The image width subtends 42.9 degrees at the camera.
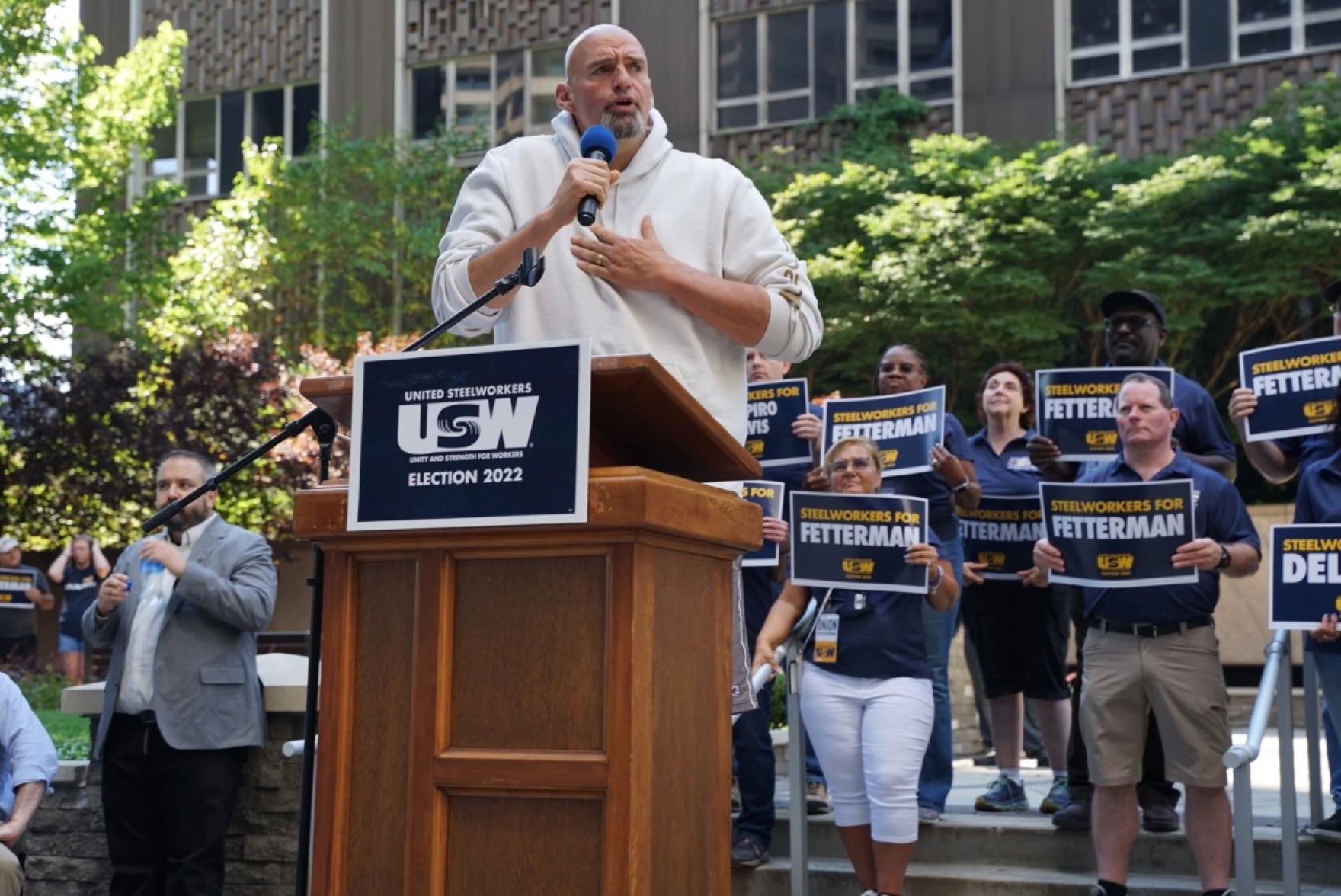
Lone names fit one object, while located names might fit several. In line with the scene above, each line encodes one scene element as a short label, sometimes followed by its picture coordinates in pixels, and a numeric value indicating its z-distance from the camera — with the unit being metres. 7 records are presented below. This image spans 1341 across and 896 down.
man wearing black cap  7.14
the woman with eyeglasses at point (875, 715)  6.35
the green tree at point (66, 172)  21.97
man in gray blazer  6.96
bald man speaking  3.40
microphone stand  3.12
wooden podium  2.66
